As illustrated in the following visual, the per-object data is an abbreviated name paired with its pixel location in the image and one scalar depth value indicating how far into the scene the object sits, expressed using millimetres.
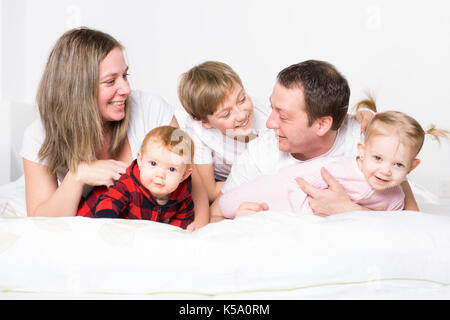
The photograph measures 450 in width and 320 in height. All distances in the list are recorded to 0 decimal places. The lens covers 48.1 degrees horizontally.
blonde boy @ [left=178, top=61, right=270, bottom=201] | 1889
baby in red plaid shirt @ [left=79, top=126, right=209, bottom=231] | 1479
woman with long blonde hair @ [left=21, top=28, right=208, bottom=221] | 1641
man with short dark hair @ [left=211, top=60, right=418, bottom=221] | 1567
